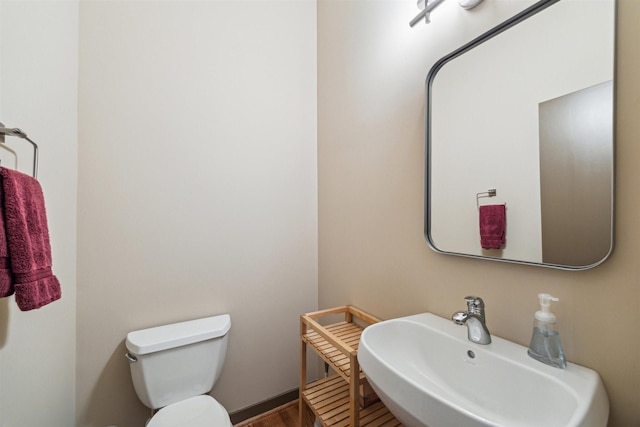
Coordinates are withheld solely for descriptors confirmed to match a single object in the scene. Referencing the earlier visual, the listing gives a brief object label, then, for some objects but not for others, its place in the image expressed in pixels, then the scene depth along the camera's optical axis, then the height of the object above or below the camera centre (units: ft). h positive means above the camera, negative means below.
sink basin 1.70 -1.37
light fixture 2.94 +2.48
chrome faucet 2.40 -1.04
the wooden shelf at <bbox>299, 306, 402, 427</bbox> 2.86 -2.15
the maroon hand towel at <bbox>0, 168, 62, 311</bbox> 2.02 -0.22
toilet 3.43 -2.35
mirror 1.97 +0.72
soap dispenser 2.02 -1.03
